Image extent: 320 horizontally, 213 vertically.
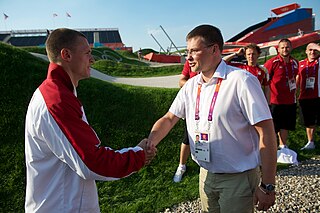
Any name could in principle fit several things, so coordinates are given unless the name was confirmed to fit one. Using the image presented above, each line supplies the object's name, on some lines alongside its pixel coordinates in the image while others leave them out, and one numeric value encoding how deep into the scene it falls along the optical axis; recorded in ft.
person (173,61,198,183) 12.69
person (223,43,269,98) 13.31
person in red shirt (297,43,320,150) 16.69
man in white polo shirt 5.24
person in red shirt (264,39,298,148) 15.42
